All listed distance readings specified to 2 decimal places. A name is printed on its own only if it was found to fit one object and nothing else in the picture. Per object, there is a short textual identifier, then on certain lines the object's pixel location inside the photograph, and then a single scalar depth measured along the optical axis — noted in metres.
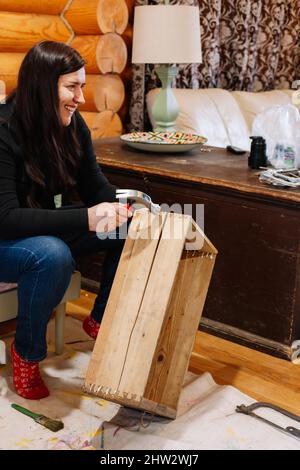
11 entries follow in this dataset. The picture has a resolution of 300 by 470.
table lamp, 2.90
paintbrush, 1.77
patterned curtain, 3.53
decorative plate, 2.71
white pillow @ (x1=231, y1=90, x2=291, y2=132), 3.85
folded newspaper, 2.22
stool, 2.02
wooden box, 1.64
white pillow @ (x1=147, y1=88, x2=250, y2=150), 3.39
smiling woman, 1.83
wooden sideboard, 2.22
